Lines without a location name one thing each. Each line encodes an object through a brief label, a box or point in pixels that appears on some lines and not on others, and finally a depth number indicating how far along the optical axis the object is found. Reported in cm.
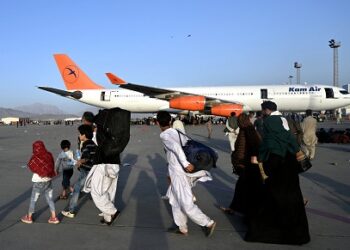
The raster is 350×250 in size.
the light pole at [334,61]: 5747
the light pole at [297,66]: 7196
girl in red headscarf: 492
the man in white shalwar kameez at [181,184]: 434
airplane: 2839
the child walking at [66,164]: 612
